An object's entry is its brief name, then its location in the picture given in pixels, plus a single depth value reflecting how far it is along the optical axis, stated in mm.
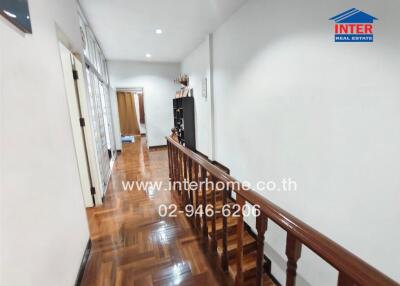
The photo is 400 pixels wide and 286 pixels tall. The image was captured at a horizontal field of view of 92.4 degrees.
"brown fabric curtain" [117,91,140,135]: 8594
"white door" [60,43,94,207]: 2213
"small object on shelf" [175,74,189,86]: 5363
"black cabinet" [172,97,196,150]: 4984
